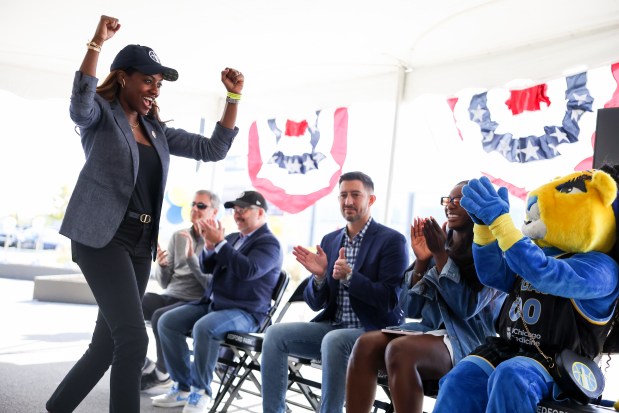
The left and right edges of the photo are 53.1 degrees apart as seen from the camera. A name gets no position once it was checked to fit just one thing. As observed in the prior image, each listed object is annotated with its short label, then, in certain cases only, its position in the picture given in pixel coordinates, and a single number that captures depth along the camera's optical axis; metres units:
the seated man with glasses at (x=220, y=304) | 3.78
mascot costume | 1.91
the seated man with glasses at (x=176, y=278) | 4.43
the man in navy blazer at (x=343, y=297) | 3.05
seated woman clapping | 2.54
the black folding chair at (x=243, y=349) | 3.63
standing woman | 2.32
